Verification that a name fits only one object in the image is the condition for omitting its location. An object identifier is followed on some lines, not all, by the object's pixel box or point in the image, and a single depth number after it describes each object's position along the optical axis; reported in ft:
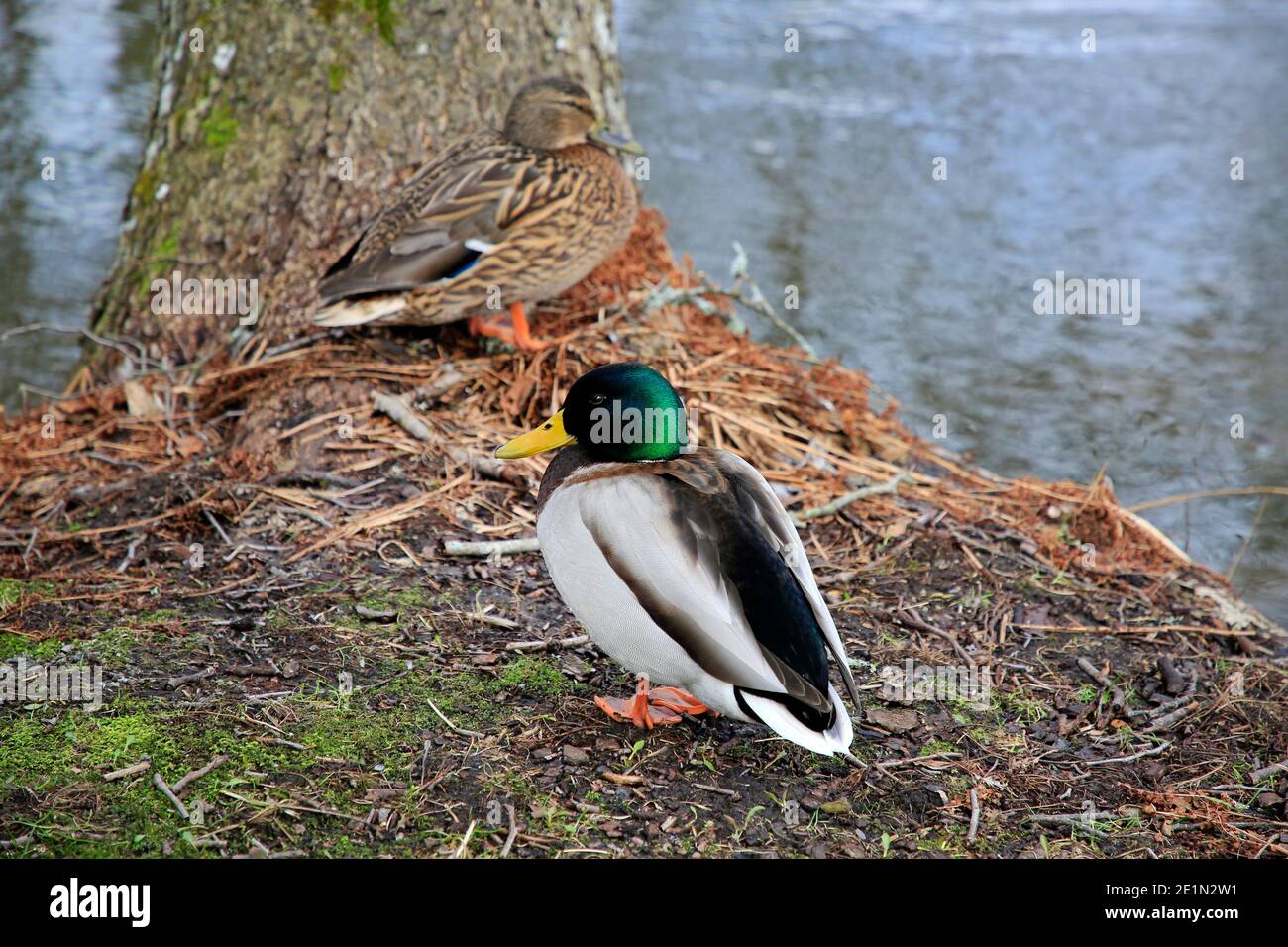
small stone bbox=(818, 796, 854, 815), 8.96
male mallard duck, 8.69
